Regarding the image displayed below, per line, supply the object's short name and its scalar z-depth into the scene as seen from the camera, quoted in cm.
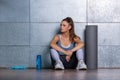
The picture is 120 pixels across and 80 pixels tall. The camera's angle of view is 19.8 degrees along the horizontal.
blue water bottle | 656
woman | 616
